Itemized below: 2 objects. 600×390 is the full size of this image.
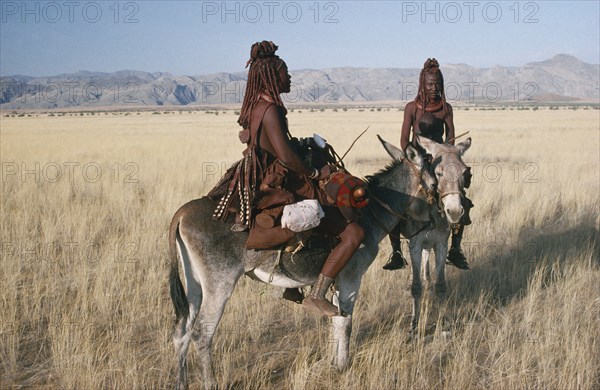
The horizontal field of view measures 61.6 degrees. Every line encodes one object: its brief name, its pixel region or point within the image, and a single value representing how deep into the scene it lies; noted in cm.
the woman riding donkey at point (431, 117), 578
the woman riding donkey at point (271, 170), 389
